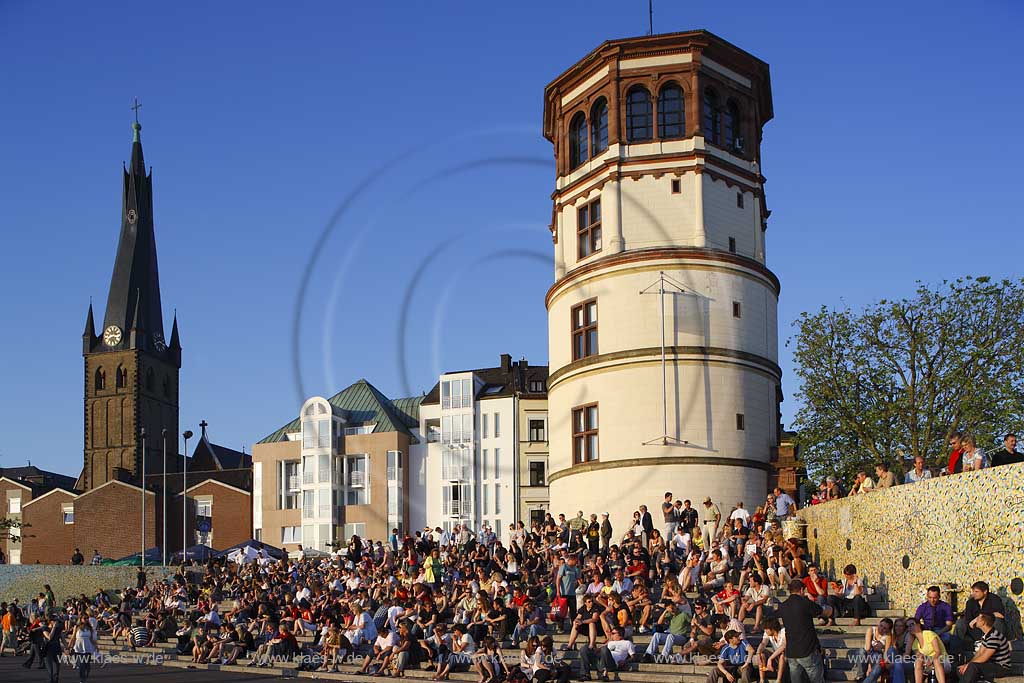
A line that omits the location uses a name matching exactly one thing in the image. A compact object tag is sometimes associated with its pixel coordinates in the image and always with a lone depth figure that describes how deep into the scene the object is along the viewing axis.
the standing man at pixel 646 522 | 38.84
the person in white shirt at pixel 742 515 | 39.07
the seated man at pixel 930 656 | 22.39
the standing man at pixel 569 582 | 33.25
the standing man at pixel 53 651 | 29.48
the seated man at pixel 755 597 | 29.23
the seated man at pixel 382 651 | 31.71
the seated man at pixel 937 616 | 23.53
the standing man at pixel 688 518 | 39.16
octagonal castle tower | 45.44
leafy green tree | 44.03
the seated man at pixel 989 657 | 21.84
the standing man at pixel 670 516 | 40.53
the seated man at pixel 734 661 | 25.03
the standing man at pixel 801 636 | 21.39
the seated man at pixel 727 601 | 28.64
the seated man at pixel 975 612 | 22.92
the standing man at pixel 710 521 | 40.25
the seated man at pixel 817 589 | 28.64
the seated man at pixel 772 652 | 24.16
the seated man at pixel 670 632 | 28.52
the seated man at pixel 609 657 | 28.04
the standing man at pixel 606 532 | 40.38
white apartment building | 89.12
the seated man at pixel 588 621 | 28.91
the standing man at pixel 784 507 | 38.88
